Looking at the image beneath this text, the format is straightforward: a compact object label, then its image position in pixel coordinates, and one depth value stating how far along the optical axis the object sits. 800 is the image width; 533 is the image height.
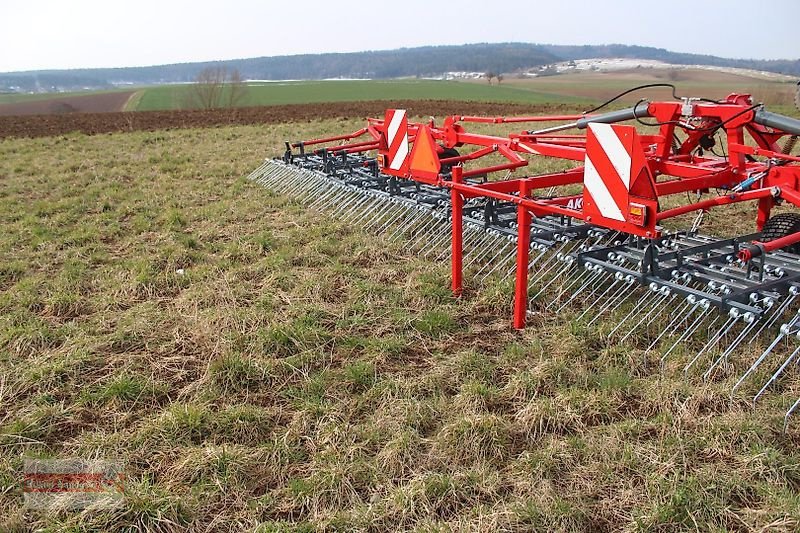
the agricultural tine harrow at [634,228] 3.46
